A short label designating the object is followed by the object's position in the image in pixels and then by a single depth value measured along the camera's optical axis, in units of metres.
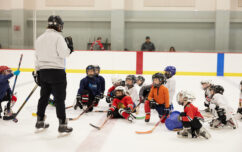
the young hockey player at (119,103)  3.94
